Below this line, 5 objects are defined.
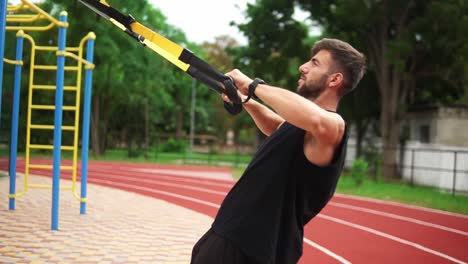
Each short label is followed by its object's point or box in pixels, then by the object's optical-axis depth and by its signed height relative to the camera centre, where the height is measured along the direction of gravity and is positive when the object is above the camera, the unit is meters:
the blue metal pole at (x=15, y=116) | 8.10 -0.01
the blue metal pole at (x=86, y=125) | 8.02 -0.10
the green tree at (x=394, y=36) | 18.73 +3.84
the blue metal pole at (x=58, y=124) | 6.81 -0.09
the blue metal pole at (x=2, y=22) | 4.19 +0.77
